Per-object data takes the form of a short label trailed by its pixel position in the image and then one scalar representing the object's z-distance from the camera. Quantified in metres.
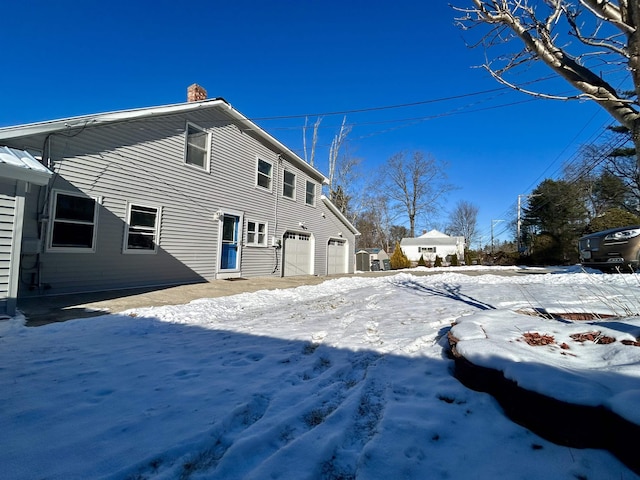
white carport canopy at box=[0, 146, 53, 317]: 4.35
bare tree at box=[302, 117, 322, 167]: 23.68
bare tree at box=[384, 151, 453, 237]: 34.19
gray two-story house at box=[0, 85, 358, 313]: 6.18
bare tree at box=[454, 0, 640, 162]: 2.22
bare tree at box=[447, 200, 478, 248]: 48.78
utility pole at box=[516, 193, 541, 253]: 26.37
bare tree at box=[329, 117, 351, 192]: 24.44
